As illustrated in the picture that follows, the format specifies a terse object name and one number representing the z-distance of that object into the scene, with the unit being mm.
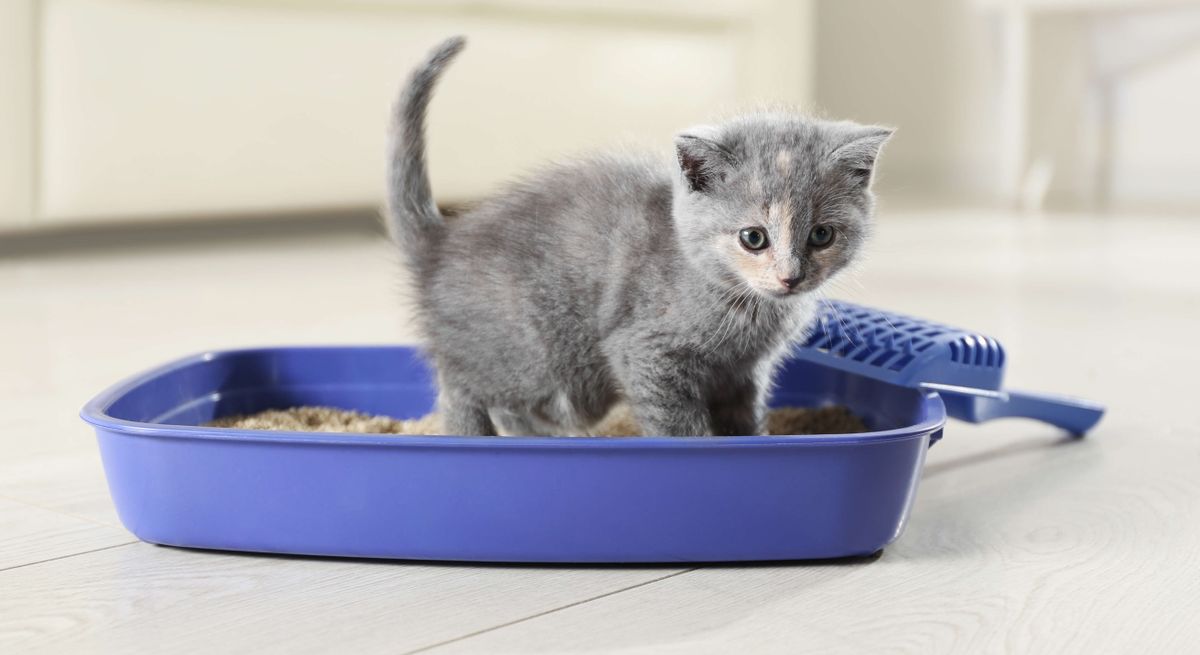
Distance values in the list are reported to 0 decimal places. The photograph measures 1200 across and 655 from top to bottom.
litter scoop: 1215
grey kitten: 1130
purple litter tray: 1077
